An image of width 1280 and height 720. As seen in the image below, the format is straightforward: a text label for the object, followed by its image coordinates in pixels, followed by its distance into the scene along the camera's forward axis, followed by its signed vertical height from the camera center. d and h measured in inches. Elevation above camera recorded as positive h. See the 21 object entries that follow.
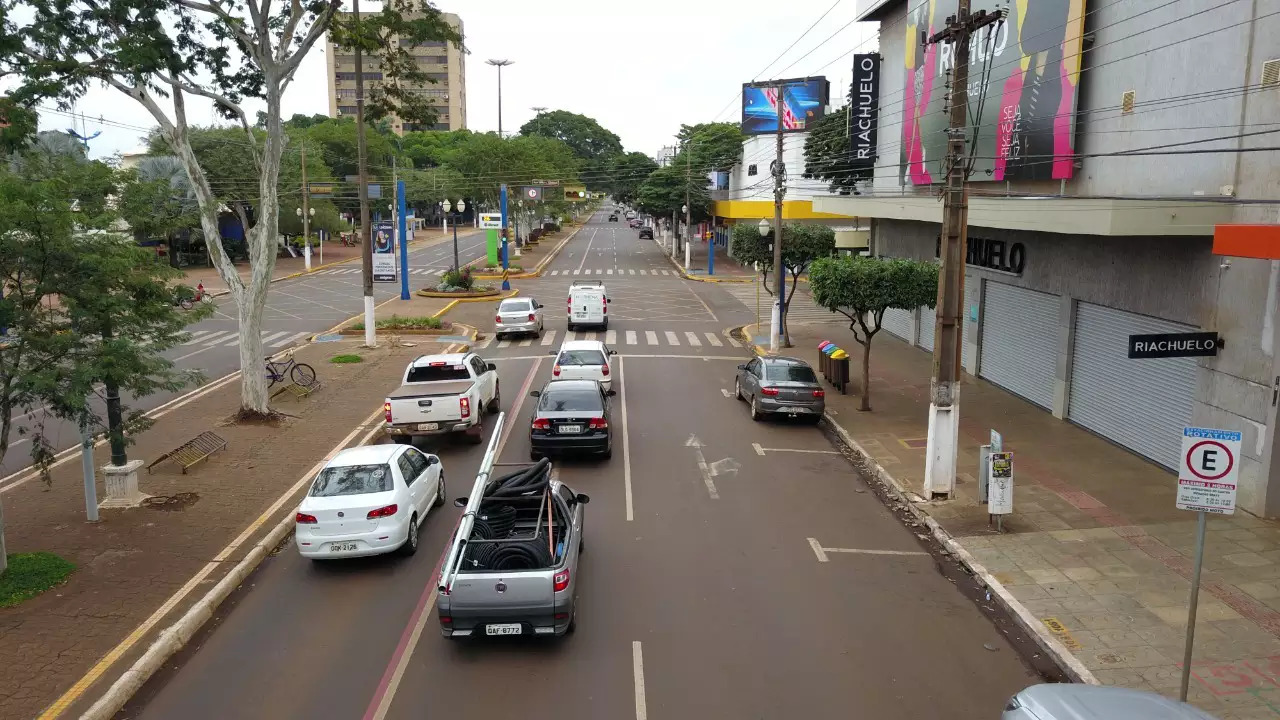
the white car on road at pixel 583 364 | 843.4 -129.4
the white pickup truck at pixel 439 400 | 680.4 -133.4
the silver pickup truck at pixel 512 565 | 360.2 -141.9
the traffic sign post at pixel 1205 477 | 311.3 -83.8
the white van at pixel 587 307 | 1392.7 -123.4
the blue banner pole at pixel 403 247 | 1776.6 -47.5
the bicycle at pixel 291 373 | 921.5 -157.2
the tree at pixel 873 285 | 800.3 -48.4
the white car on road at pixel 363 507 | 457.7 -145.7
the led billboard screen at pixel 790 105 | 2322.8 +322.5
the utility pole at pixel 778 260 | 1170.8 -40.0
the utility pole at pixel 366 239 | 1165.0 -21.8
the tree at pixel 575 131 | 6648.6 +705.6
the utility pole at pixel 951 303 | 558.3 -44.8
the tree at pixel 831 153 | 1758.1 +166.4
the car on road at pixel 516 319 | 1318.9 -136.4
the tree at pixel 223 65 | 634.8 +120.2
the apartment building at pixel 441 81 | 5782.5 +941.6
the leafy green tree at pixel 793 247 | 1282.0 -24.3
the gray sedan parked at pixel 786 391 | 791.7 -141.6
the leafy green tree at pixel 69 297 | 410.9 -38.5
